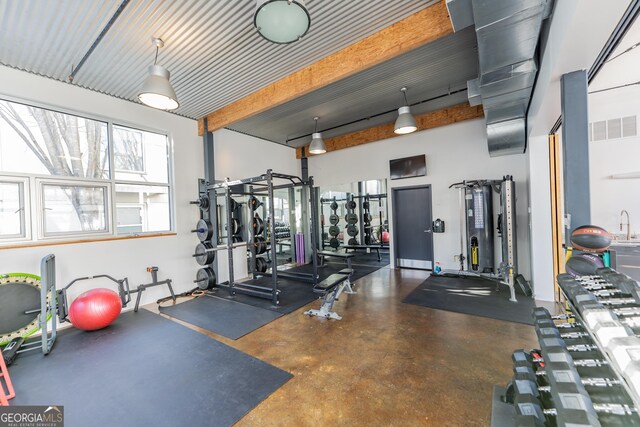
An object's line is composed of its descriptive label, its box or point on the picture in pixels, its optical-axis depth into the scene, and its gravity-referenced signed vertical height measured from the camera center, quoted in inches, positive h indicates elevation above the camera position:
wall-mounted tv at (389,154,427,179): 232.7 +39.0
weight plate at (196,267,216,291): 185.5 -45.4
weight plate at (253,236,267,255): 195.5 -24.8
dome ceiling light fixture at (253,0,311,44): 75.2 +59.3
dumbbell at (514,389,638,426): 35.0 -29.8
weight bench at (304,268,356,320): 139.5 -48.7
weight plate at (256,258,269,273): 202.0 -40.5
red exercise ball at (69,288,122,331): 125.0 -44.5
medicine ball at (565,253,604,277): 72.8 -18.2
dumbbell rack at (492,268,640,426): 36.8 -28.6
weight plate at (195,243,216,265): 182.4 -28.0
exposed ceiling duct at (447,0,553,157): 69.0 +51.7
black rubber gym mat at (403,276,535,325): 135.2 -57.3
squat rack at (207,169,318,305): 157.5 -21.8
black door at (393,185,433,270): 241.8 -18.5
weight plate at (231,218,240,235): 198.1 -8.9
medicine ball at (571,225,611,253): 73.1 -10.8
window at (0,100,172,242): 132.3 +26.1
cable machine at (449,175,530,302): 178.9 -16.4
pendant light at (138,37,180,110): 110.1 +56.1
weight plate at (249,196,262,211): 197.3 +8.6
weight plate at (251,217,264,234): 193.0 -8.4
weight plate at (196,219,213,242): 186.2 -10.3
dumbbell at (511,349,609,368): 45.4 -30.2
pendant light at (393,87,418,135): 166.7 +56.7
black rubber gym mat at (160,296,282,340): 128.6 -56.9
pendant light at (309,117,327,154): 223.0 +58.8
